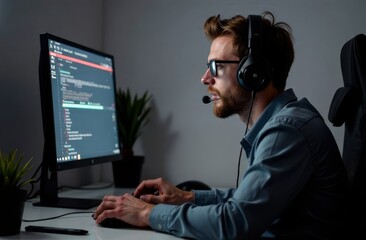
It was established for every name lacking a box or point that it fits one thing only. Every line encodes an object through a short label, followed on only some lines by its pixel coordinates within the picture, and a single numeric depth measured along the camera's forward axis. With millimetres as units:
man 968
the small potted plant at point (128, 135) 2059
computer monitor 1354
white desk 1030
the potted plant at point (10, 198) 1001
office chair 1075
